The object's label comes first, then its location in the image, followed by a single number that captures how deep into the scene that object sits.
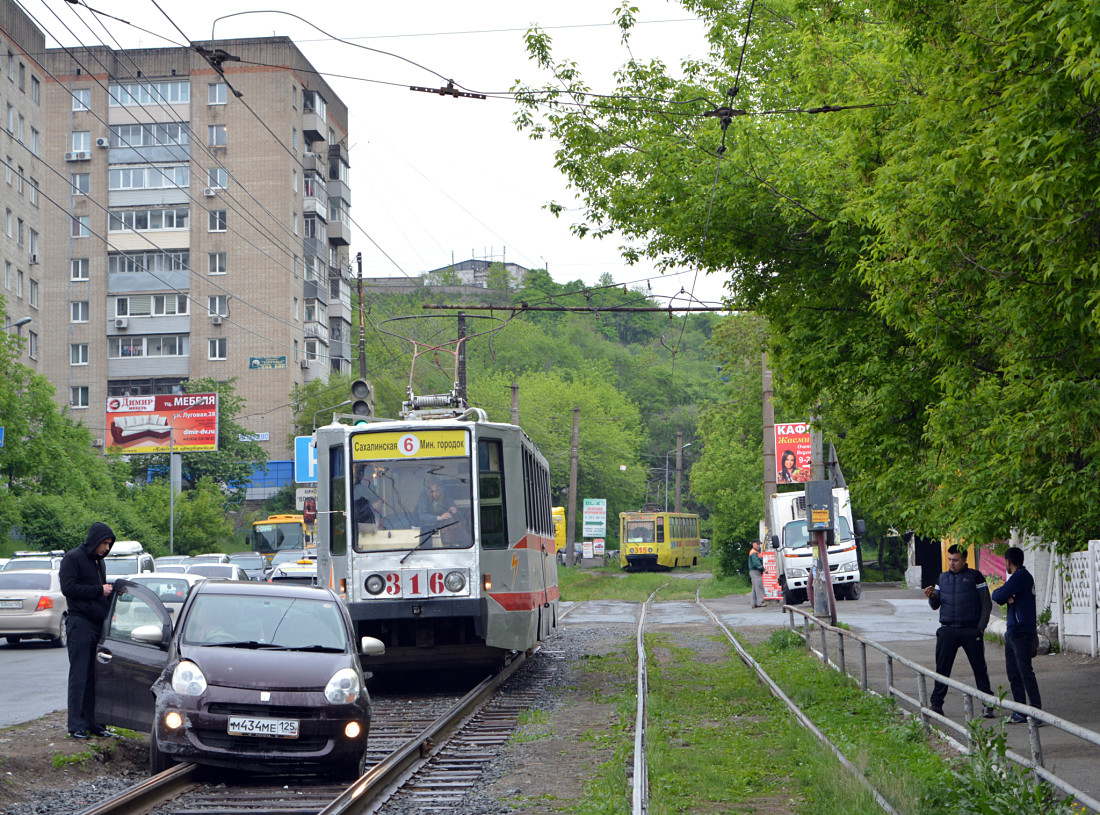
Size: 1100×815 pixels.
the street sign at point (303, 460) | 54.12
